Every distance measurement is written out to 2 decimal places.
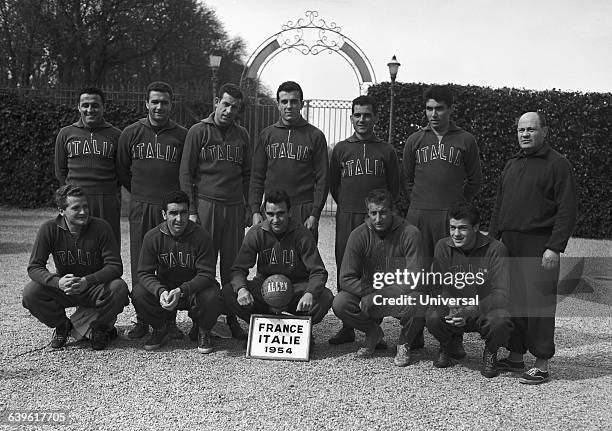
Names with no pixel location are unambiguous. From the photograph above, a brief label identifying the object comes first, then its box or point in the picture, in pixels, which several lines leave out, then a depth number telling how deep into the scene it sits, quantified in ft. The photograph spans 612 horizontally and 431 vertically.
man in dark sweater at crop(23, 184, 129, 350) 16.15
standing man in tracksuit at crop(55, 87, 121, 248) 18.22
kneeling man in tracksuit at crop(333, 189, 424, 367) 15.98
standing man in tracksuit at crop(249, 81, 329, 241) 17.94
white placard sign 15.72
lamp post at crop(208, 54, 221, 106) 54.51
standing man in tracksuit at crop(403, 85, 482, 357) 16.96
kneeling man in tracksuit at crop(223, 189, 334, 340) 16.61
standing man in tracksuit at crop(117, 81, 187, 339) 18.07
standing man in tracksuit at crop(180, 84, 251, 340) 17.72
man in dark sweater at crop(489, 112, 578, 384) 14.52
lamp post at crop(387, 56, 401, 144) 45.14
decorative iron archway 51.34
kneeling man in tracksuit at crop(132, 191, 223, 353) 16.24
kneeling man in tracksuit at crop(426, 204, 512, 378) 14.85
